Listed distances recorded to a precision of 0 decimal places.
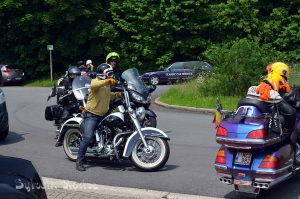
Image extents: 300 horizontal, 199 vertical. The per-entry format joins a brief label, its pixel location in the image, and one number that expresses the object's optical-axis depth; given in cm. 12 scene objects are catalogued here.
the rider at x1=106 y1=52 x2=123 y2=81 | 1098
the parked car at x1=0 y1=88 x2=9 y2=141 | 1203
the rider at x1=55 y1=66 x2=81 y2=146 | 1186
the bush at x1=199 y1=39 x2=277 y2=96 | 1942
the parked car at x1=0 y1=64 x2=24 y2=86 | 3819
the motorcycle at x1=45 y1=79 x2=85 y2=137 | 1183
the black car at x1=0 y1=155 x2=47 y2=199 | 470
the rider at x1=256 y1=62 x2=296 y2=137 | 720
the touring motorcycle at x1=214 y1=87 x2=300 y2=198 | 671
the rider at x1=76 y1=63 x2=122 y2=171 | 895
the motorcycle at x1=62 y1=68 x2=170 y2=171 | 868
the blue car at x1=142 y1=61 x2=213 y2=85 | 3459
